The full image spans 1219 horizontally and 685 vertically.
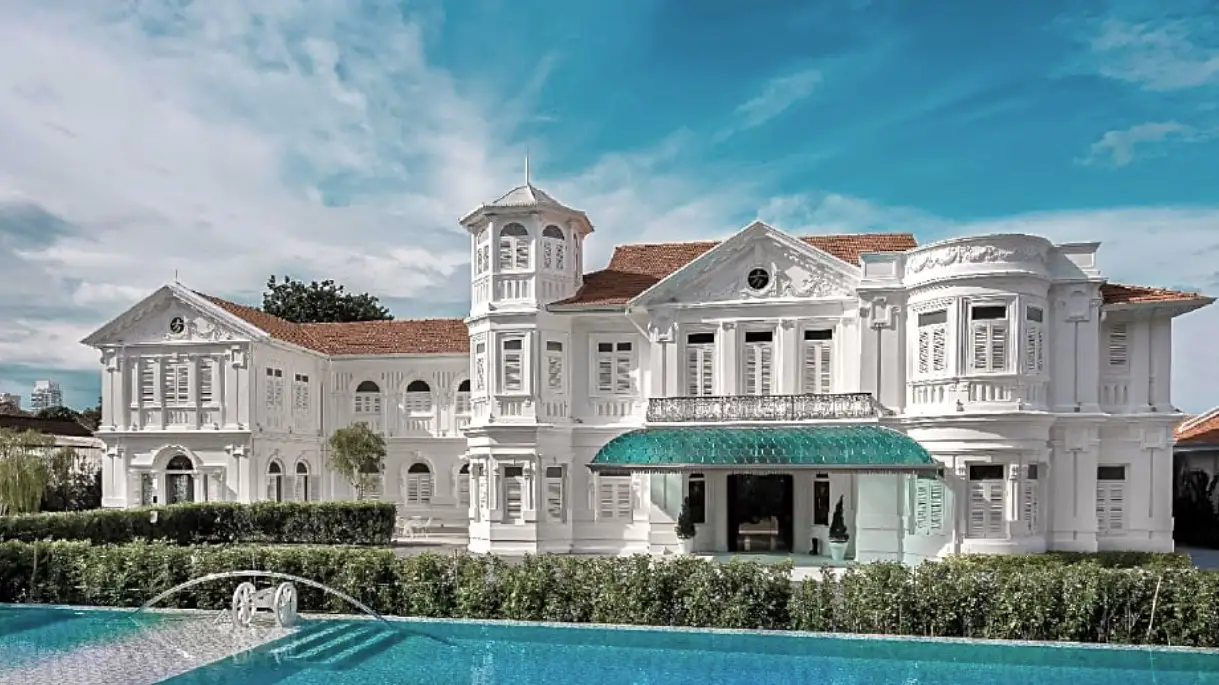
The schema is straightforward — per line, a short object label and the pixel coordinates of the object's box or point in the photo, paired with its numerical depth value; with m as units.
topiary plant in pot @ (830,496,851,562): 21.64
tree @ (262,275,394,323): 51.04
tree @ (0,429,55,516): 26.47
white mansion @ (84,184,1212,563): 20.33
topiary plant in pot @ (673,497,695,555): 22.52
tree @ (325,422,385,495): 28.84
